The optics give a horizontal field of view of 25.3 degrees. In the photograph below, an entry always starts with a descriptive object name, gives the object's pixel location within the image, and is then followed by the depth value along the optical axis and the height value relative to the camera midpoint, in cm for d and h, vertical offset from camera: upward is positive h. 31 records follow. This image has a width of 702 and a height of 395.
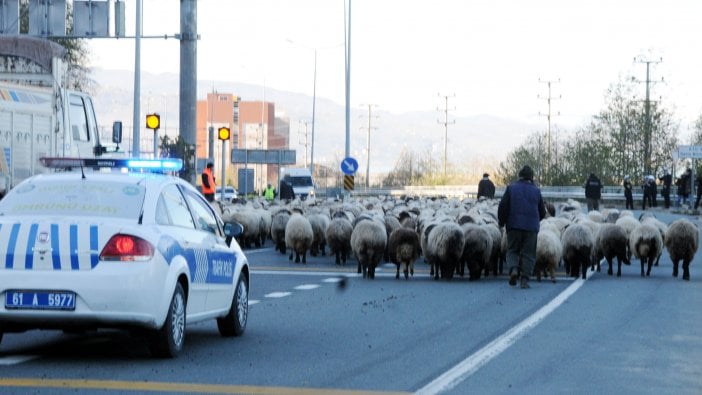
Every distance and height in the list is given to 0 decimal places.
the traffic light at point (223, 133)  3760 +60
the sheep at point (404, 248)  2484 -139
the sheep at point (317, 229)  3141 -140
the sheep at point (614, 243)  2566 -130
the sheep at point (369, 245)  2502 -136
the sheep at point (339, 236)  2873 -142
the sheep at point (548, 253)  2402 -139
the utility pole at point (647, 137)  9812 +173
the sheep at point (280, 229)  3325 -150
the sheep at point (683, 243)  2470 -123
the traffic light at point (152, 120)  3189 +75
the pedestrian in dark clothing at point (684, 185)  7269 -92
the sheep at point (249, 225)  3494 -151
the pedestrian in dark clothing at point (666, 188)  7138 -106
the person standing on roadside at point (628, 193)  7138 -132
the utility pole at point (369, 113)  15525 +479
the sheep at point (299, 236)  2955 -146
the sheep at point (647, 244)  2550 -129
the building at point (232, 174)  12390 -138
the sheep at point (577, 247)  2477 -134
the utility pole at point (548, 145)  11328 +140
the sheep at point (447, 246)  2409 -130
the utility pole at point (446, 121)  14488 +384
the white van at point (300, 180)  7819 -107
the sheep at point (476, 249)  2419 -135
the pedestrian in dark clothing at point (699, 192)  6624 -116
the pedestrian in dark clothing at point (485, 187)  5377 -87
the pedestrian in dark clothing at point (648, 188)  7325 -111
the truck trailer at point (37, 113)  2392 +69
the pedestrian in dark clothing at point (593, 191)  5756 -100
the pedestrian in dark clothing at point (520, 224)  2284 -90
